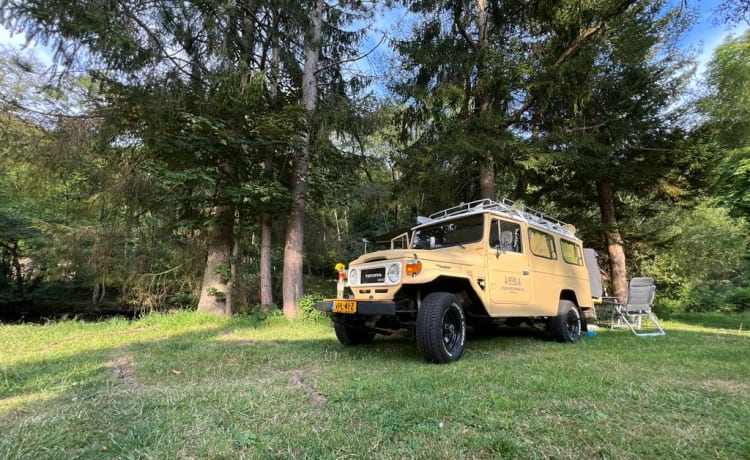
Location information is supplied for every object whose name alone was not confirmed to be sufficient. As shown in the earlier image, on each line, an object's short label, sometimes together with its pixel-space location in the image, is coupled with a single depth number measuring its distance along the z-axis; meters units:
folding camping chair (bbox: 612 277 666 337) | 8.42
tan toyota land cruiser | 4.72
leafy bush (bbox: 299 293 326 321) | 9.66
